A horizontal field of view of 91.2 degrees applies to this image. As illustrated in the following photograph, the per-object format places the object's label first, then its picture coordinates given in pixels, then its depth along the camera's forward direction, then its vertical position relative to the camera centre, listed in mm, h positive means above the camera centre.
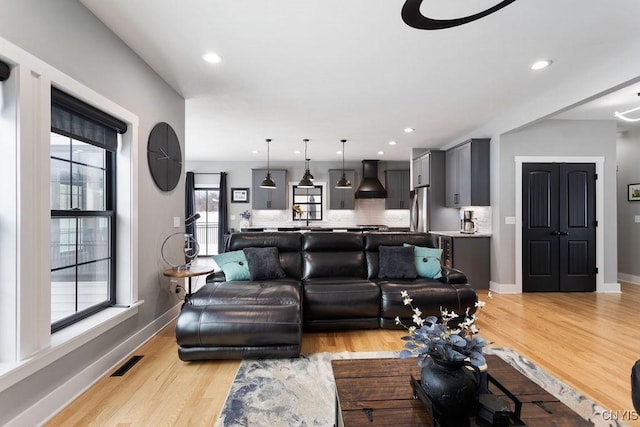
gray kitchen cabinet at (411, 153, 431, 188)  6488 +925
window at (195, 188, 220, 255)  8672 -87
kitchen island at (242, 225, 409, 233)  7742 -385
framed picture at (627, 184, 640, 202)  5449 +372
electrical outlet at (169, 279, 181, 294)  3676 -877
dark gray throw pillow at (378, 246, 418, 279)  3703 -604
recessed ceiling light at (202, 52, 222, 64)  2893 +1462
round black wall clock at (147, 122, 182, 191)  3204 +620
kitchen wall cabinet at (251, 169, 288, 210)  8406 +565
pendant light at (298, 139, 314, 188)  6828 +700
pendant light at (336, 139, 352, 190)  7305 +684
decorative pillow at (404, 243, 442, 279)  3717 -585
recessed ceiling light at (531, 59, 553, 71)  3023 +1473
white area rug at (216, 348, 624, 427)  1873 -1226
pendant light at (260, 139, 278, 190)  7031 +674
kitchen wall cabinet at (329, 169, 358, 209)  8547 +497
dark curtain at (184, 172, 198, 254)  8336 +389
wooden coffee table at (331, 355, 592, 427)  1249 -830
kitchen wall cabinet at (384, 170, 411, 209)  8508 +771
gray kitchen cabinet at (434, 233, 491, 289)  5121 -727
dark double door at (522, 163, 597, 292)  4984 -212
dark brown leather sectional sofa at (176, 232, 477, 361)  2553 -803
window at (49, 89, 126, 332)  2180 +11
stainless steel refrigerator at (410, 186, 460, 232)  6383 +9
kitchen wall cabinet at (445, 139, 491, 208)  5223 +695
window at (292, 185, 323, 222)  8758 +340
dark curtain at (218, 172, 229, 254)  8500 -2
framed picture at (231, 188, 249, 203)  8688 +471
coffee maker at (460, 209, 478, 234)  5562 -169
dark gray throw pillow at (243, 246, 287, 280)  3568 -589
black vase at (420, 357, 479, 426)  1229 -708
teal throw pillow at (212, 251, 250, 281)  3496 -592
